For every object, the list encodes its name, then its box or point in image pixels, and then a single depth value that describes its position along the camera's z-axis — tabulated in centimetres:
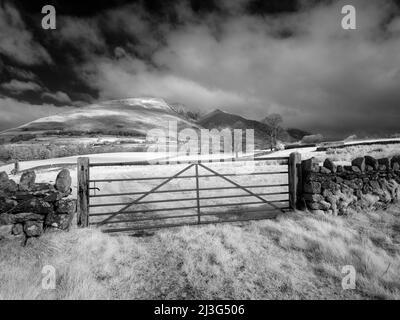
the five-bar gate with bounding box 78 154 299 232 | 609
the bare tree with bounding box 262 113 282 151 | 6222
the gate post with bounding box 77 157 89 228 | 595
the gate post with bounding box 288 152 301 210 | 743
